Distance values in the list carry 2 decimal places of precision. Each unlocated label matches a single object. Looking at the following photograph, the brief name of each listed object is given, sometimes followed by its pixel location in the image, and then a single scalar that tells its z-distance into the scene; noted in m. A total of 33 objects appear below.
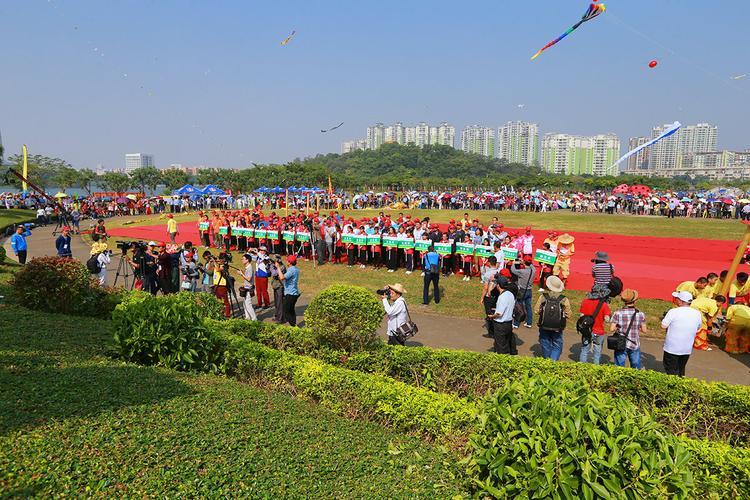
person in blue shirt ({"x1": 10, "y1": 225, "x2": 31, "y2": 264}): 15.89
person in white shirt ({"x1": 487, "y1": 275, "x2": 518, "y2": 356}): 7.92
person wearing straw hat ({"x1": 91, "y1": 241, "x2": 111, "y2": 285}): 12.65
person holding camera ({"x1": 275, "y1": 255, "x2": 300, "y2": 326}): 10.35
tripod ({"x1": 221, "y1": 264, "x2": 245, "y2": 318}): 11.03
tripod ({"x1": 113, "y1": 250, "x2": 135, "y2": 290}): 13.33
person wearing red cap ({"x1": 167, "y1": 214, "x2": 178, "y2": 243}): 22.11
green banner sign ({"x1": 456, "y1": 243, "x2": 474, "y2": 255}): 15.30
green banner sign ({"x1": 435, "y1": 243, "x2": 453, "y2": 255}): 15.65
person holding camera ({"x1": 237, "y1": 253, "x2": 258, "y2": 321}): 10.90
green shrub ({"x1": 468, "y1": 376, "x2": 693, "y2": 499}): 3.33
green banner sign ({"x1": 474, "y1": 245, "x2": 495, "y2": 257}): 14.81
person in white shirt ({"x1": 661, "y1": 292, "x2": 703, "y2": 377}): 7.12
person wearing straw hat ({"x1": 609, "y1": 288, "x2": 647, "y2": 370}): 7.40
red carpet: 14.89
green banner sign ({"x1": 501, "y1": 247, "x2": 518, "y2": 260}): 14.12
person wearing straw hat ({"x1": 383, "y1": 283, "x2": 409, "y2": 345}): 8.15
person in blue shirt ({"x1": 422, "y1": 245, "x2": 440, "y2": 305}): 12.47
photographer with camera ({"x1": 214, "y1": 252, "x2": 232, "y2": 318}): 10.98
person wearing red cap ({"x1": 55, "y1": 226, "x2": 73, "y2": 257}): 15.10
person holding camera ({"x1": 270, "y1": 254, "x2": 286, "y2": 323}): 10.82
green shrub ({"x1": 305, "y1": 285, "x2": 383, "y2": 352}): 6.99
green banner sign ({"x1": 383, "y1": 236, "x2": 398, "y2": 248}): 16.90
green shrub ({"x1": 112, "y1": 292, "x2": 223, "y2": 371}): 6.92
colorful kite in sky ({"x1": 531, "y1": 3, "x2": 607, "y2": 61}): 10.51
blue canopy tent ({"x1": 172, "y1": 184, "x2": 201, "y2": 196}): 38.81
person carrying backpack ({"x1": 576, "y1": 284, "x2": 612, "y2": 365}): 7.76
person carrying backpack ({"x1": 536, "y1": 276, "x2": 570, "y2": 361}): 7.68
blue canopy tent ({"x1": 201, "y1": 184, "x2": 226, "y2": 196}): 39.06
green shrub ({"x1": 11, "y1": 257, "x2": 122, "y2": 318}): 9.55
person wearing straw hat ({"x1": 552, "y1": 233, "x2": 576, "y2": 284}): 13.48
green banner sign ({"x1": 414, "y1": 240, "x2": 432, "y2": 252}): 16.19
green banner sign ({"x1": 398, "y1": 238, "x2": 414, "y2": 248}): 16.52
